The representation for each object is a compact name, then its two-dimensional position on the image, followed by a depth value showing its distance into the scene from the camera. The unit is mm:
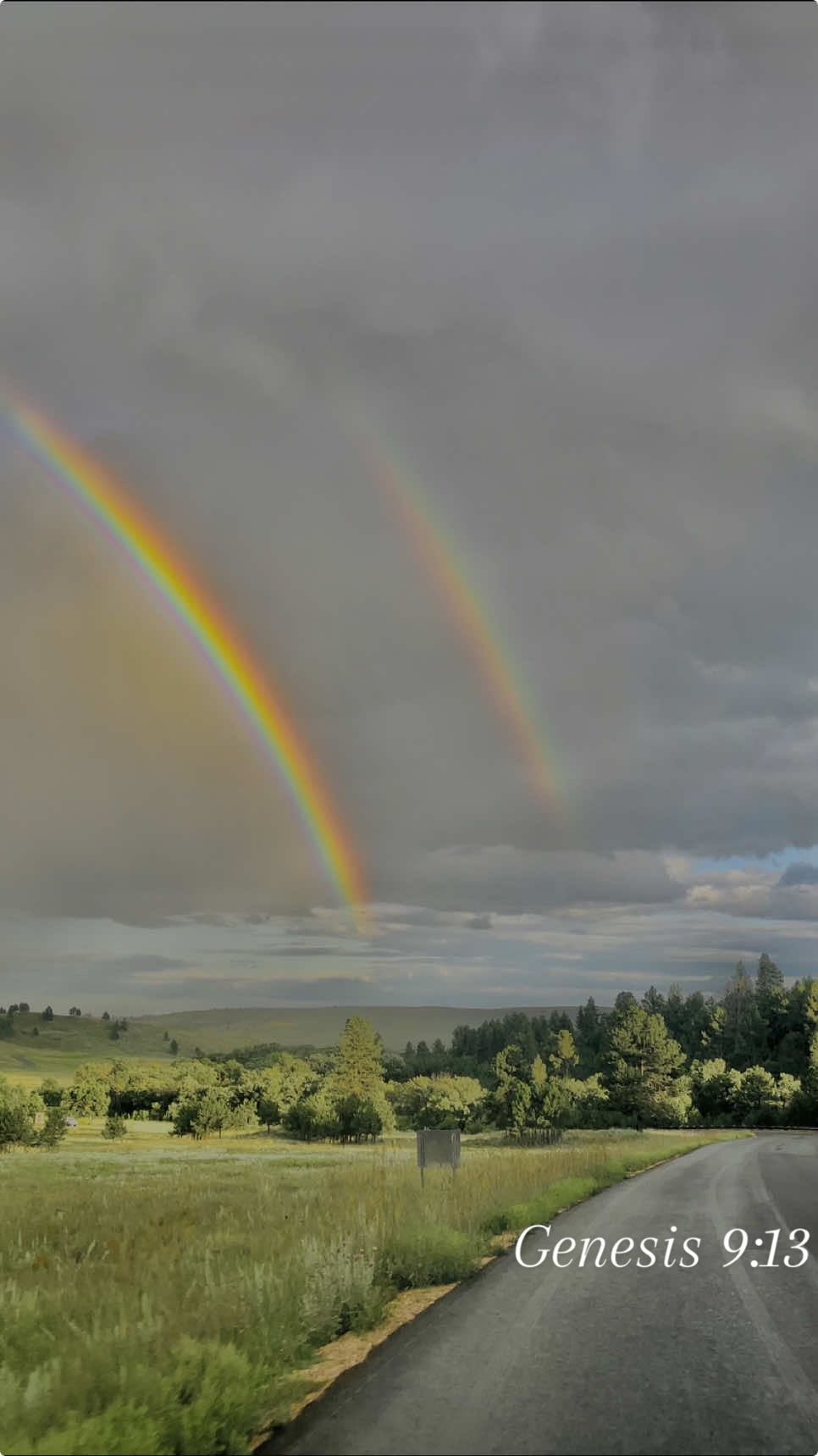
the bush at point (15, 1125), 63375
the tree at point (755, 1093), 103062
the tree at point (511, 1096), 99562
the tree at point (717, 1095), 107562
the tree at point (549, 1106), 97875
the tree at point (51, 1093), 111994
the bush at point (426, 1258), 12000
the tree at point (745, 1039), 161750
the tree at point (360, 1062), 117375
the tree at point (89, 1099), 112250
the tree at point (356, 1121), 83000
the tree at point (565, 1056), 179112
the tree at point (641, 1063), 111925
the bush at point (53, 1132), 63250
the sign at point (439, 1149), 19516
